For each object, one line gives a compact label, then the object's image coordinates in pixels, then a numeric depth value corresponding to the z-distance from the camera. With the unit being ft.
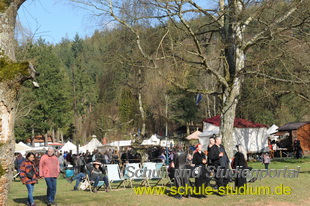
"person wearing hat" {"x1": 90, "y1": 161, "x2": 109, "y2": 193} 49.60
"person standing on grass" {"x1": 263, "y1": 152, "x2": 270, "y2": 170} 71.56
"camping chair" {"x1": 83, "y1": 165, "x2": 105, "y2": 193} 49.78
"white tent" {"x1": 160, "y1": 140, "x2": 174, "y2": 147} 152.84
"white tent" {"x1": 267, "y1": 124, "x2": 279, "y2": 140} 139.54
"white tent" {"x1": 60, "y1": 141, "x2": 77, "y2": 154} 160.25
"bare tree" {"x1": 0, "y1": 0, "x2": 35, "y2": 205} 26.04
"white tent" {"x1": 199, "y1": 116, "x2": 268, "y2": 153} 110.52
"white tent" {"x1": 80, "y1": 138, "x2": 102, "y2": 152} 155.84
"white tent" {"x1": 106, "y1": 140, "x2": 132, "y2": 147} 153.89
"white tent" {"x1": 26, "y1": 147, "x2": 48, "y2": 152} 151.13
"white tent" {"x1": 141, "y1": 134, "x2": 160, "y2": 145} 146.88
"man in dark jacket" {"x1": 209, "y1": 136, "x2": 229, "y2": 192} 45.93
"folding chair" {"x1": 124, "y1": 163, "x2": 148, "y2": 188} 52.49
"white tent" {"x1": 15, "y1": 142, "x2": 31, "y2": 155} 125.84
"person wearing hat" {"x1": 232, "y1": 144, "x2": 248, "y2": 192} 46.03
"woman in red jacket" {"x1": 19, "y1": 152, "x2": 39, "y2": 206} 39.91
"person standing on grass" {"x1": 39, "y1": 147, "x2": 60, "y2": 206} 40.45
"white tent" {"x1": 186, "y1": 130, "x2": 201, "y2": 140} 140.10
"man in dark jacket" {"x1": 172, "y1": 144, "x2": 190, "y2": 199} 44.32
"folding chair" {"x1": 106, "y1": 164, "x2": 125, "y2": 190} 51.11
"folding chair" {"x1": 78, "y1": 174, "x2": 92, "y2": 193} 52.01
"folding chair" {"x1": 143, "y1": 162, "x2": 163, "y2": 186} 51.82
